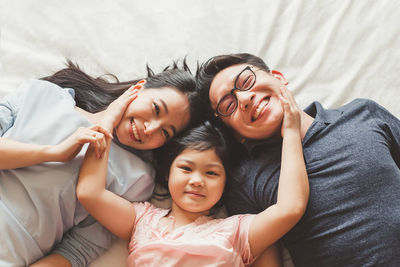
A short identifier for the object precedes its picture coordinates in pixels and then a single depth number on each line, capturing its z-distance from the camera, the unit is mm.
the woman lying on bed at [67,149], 1126
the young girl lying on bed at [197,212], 1117
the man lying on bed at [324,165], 1115
